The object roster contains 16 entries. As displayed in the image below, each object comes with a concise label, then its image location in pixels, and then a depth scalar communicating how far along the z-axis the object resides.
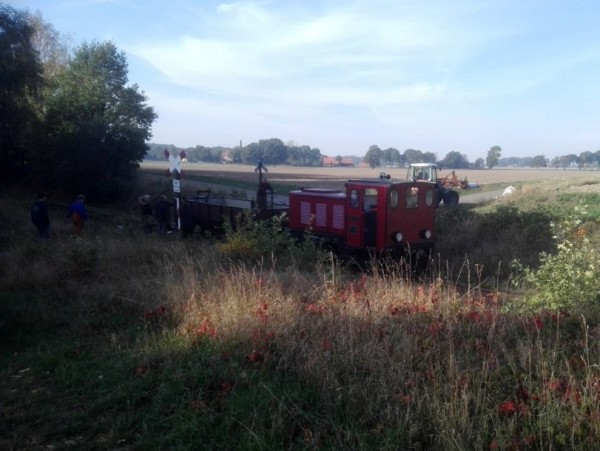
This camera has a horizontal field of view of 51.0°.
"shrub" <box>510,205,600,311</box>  6.55
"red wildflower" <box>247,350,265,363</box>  5.64
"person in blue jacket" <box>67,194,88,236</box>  19.50
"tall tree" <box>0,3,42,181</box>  29.66
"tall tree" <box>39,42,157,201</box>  37.09
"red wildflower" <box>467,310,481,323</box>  6.04
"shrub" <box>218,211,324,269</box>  12.70
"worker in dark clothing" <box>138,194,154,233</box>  21.73
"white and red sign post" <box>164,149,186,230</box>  16.48
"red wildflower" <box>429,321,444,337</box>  5.66
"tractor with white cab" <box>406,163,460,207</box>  36.31
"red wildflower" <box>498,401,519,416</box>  4.28
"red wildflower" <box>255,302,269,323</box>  6.35
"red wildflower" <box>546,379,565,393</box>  4.39
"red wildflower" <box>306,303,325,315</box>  6.57
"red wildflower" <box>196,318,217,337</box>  6.37
